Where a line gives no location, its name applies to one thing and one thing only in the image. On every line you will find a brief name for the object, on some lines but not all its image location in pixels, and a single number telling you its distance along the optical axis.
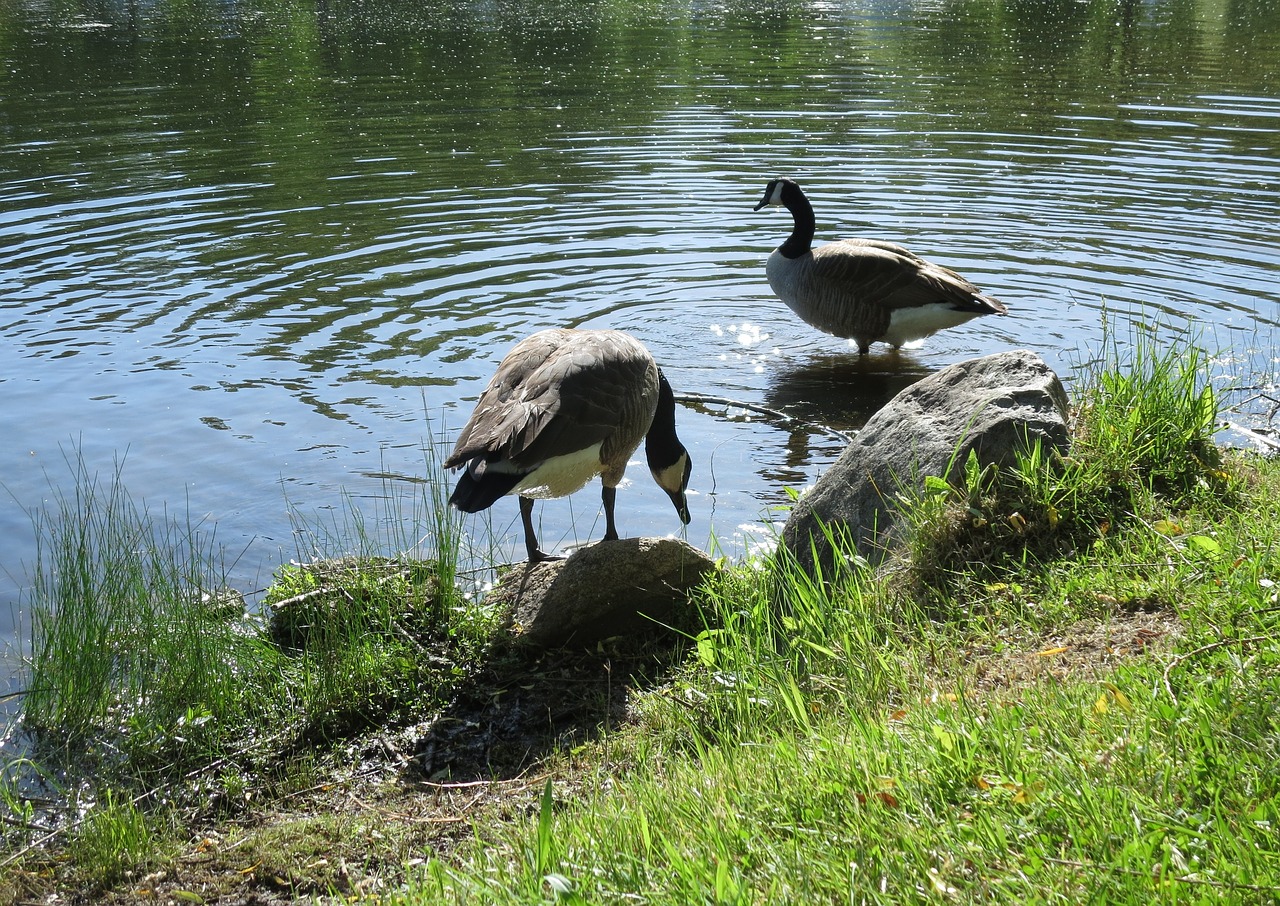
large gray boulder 5.04
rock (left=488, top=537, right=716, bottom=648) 5.38
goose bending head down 5.33
